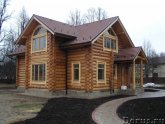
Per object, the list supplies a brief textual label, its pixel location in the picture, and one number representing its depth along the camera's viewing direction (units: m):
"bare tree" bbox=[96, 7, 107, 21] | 37.53
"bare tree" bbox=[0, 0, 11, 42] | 30.98
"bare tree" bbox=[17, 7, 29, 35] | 35.86
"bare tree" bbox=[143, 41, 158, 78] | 50.57
